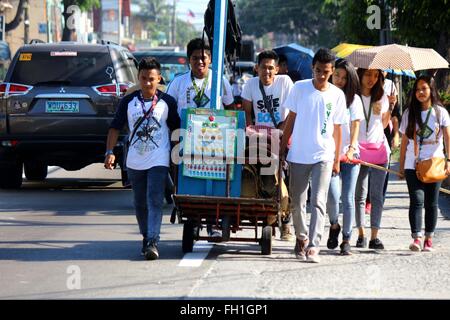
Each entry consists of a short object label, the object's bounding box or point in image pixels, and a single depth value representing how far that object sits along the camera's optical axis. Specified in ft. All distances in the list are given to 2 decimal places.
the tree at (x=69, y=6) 153.22
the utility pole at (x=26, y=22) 158.98
